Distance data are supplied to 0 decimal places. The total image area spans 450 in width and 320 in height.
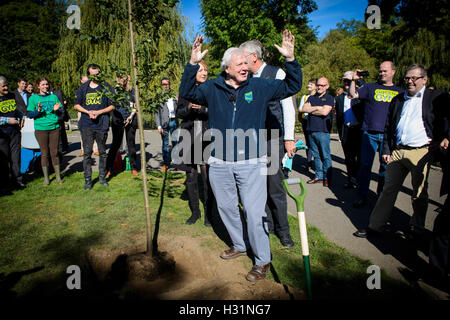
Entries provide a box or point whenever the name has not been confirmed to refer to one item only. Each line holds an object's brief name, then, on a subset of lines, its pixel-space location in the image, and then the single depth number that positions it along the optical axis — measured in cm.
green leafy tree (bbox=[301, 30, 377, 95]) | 2648
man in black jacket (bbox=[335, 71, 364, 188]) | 646
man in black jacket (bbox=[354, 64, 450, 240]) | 386
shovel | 246
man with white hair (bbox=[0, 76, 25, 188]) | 630
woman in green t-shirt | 626
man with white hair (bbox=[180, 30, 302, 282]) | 303
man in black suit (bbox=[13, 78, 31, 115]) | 684
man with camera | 512
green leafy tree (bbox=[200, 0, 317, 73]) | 2452
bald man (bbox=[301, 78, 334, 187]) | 676
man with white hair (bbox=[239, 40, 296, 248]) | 378
